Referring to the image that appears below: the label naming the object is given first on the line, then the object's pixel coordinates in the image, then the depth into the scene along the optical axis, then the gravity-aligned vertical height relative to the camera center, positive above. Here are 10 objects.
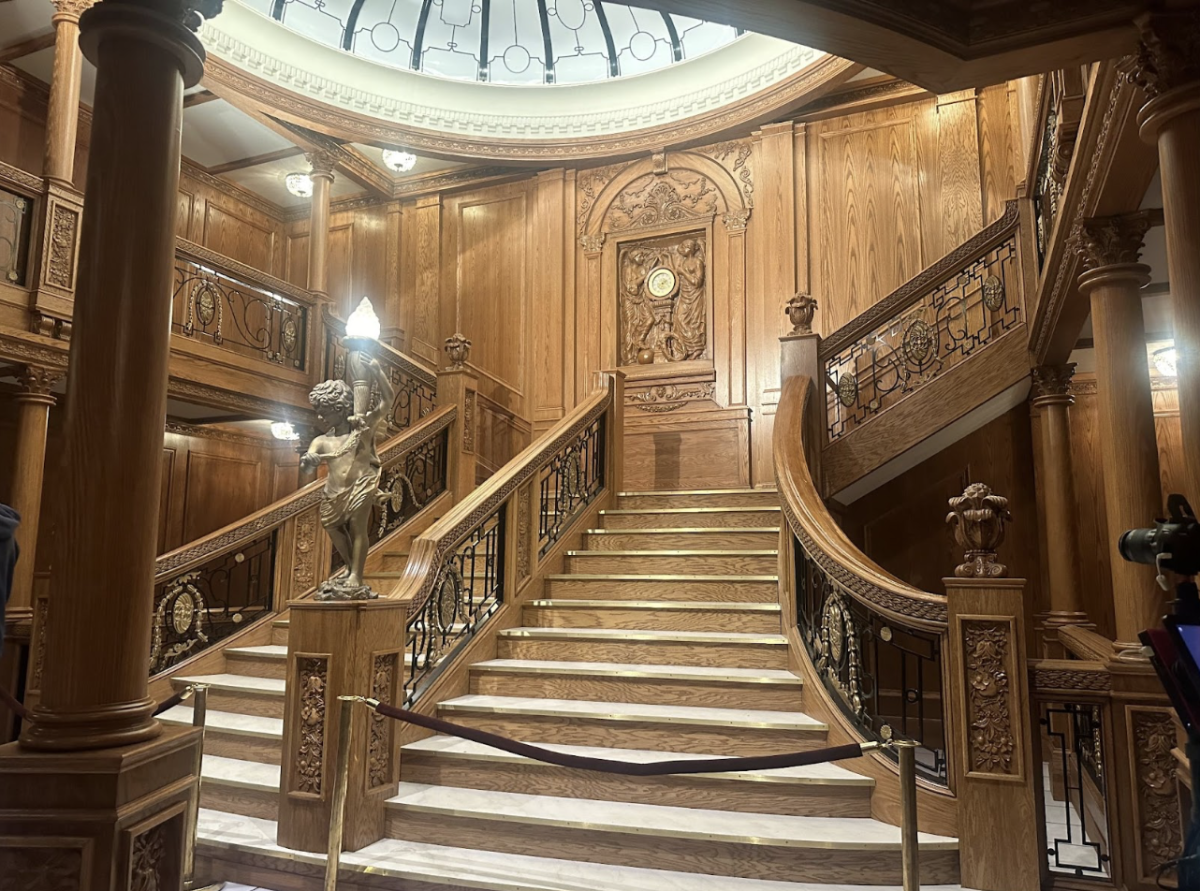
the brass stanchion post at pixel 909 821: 2.69 -0.76
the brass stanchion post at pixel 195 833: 3.33 -1.03
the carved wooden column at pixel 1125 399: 3.98 +0.91
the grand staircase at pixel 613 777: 3.34 -0.90
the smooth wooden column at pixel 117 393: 2.27 +0.50
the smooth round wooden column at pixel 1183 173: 2.85 +1.40
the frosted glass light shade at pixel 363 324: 4.86 +1.51
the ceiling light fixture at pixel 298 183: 9.94 +4.59
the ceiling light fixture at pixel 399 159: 9.27 +4.56
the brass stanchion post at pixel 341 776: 3.37 -0.81
